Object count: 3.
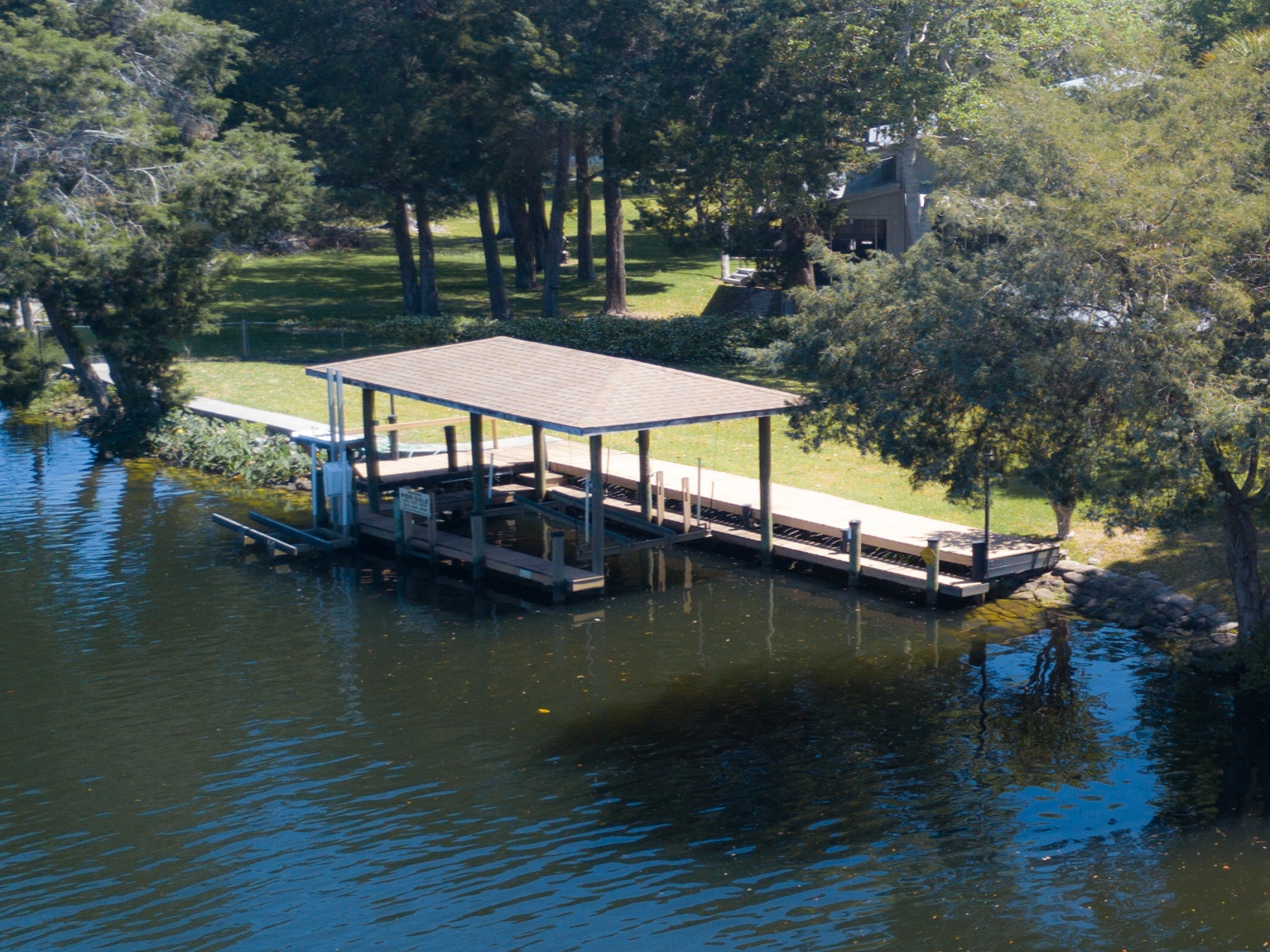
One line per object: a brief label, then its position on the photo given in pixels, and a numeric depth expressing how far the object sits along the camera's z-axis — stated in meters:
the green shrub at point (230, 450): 29.97
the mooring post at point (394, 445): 28.88
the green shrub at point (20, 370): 33.91
